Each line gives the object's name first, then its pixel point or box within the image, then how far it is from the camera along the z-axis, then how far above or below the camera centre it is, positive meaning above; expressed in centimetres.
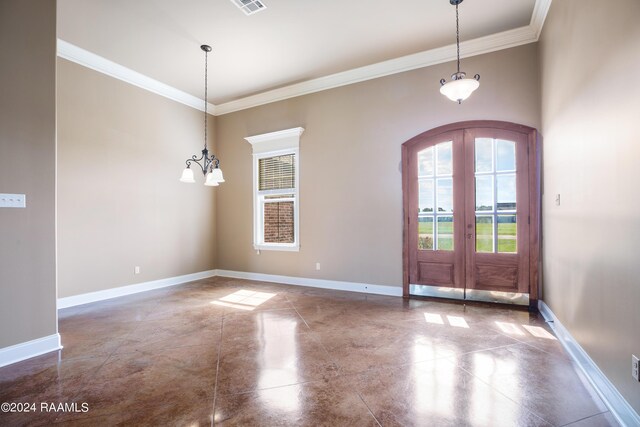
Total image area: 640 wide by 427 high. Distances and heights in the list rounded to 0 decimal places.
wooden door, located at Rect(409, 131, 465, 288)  414 +3
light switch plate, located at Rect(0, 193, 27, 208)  243 +12
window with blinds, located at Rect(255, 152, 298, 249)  550 +27
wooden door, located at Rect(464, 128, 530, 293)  381 +4
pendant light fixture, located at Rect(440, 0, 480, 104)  298 +131
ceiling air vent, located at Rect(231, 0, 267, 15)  323 +234
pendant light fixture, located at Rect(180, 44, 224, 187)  398 +55
